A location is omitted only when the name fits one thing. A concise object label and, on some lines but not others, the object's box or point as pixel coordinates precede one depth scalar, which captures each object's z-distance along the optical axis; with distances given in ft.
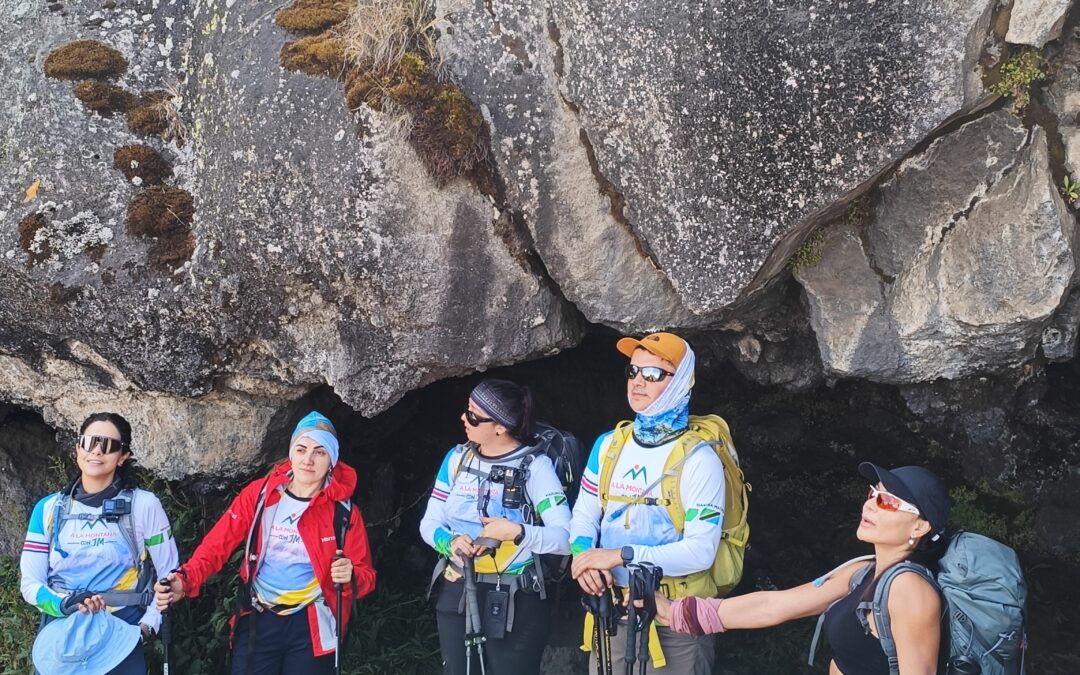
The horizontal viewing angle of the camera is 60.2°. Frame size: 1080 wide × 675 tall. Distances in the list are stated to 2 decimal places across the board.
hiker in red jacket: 20.92
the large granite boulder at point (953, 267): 17.10
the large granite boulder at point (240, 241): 20.67
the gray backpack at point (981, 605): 14.57
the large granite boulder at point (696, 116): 16.48
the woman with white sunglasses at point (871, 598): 13.67
